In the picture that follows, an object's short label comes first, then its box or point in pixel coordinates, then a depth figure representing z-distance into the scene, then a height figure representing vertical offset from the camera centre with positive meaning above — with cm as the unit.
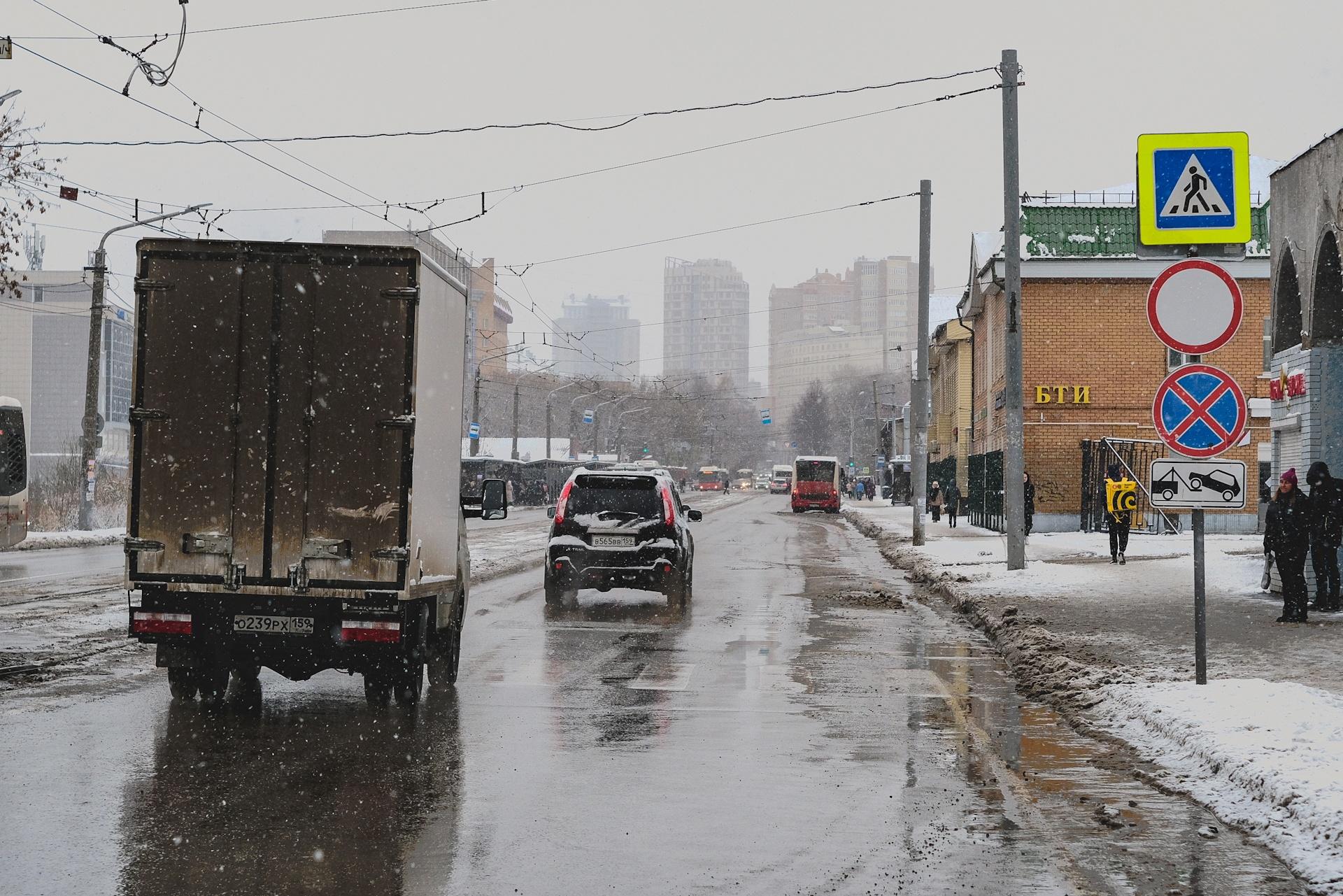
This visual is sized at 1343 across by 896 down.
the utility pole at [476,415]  7106 +418
